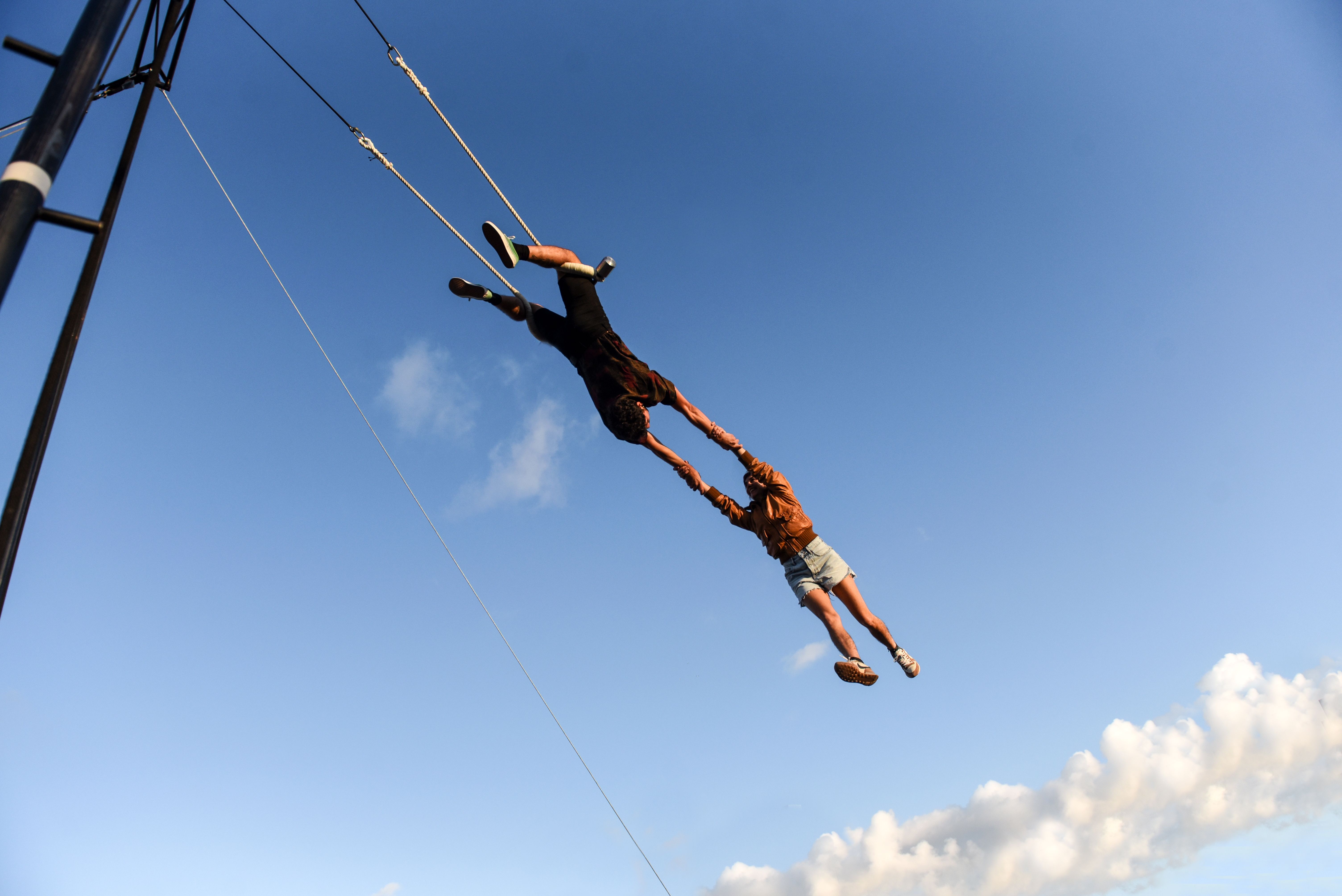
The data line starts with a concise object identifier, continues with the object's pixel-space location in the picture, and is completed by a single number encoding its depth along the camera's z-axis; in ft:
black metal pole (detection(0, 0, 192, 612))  8.61
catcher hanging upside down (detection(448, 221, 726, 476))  21.22
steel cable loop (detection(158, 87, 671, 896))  24.76
